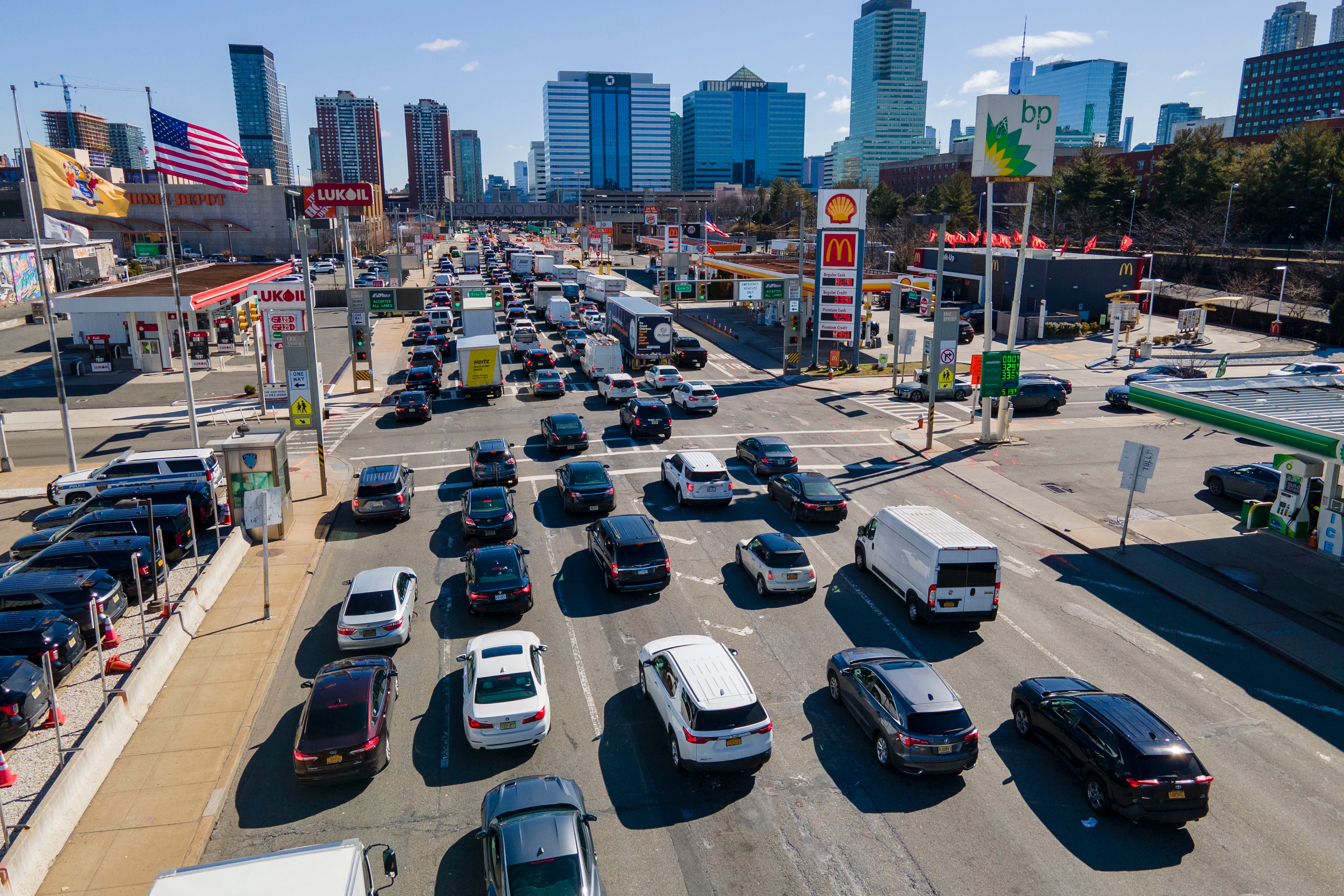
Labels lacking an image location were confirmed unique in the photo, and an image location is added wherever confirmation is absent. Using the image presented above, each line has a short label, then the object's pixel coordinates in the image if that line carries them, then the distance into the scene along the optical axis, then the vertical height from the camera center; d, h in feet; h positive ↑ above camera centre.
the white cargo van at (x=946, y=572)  64.59 -24.02
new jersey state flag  94.53 +8.23
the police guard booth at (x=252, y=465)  85.71 -20.91
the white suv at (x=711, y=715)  46.42 -25.35
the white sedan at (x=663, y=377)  157.89 -22.14
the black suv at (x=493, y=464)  99.66 -24.24
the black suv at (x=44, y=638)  54.75 -24.66
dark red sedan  45.75 -25.93
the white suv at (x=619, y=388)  144.77 -22.06
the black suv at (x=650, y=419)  122.62 -23.07
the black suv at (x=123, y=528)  75.92 -24.35
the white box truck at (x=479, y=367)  149.18 -19.15
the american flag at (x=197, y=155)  96.73 +12.17
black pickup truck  184.85 -20.68
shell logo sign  175.83 +10.23
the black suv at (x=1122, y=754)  42.60 -25.91
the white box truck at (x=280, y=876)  30.78 -22.73
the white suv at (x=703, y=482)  92.84 -24.43
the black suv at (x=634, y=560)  70.69 -25.21
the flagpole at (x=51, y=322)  90.84 -7.17
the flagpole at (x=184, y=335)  92.73 -9.45
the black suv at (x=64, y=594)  60.80 -24.28
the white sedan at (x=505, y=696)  48.73 -25.67
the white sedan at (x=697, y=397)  140.97 -23.10
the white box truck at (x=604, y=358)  161.17 -18.86
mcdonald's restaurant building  229.04 -5.61
